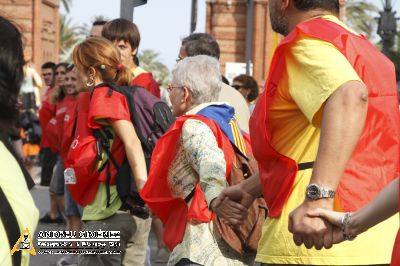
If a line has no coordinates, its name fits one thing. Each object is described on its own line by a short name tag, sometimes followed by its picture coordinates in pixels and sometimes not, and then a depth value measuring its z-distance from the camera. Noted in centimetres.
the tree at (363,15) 7231
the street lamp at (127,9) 1161
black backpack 827
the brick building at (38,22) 5002
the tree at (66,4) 7399
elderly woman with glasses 649
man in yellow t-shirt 458
